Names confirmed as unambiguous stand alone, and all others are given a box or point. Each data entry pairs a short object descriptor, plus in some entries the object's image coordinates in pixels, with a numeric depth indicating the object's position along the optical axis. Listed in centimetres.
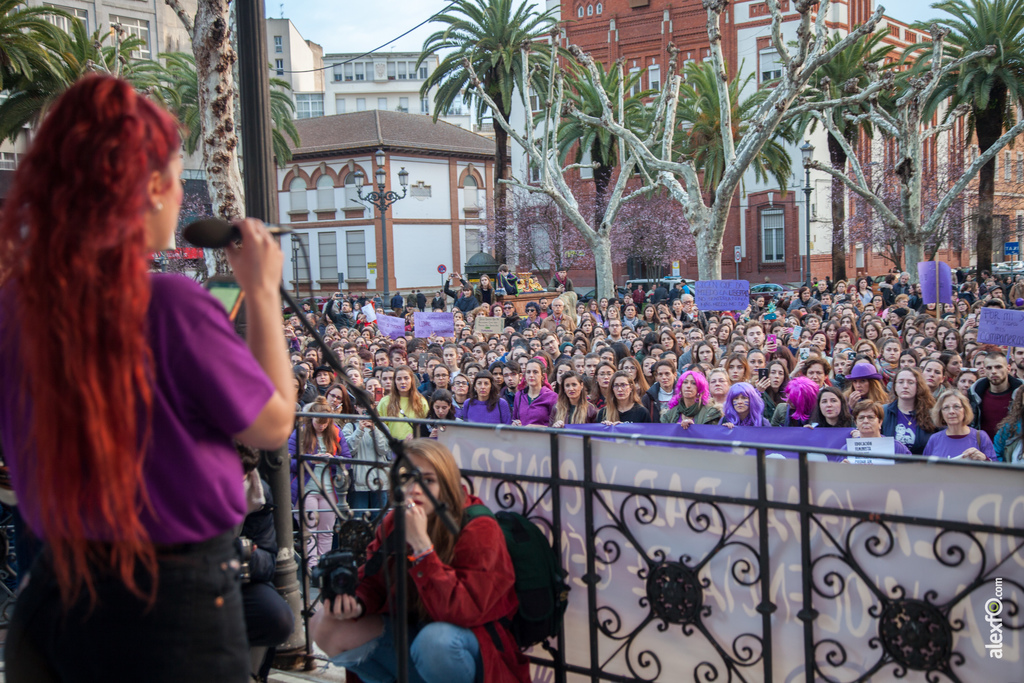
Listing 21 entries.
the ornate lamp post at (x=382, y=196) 3339
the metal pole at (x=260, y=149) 409
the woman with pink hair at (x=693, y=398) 836
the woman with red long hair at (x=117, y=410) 162
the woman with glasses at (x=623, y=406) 850
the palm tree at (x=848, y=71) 3409
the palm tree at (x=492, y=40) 3384
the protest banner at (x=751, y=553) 301
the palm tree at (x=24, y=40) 2166
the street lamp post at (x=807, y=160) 2733
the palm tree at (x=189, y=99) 3266
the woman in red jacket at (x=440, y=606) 326
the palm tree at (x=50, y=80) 2453
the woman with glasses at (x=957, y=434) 644
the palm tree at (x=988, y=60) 2980
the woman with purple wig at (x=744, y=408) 791
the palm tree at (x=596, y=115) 3822
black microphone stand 251
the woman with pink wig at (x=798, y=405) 829
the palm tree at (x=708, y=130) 4000
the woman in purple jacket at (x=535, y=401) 917
